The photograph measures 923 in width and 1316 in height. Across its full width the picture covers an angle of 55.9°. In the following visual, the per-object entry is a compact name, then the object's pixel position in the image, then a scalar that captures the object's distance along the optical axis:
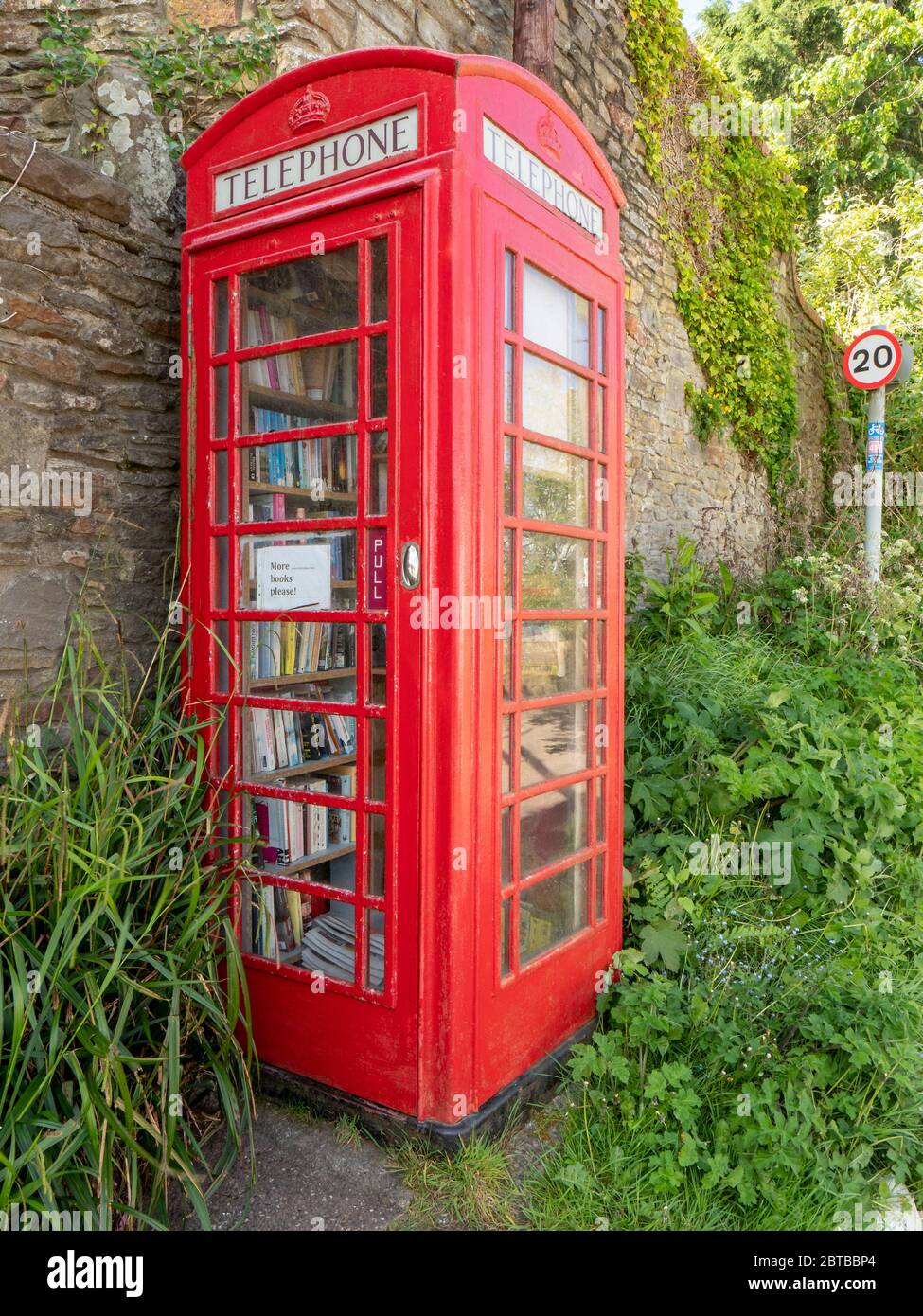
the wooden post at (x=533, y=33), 4.52
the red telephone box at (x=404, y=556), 2.37
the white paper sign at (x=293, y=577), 2.62
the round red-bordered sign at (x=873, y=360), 6.25
